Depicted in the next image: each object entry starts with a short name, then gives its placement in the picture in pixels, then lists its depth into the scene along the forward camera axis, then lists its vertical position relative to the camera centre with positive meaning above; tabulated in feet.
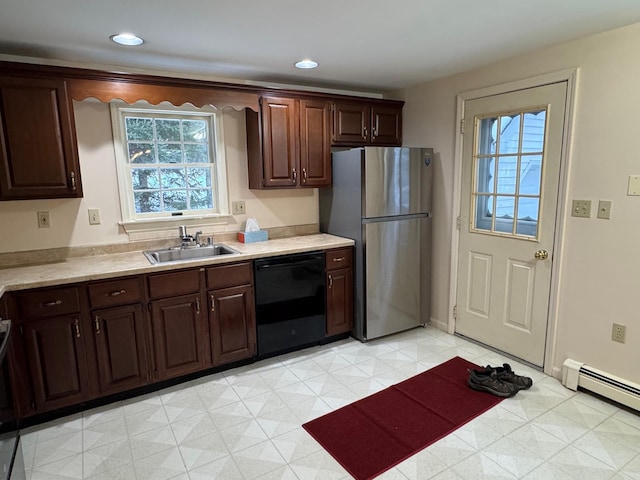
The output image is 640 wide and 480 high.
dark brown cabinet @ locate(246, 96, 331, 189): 10.34 +0.98
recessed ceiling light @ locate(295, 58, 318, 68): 9.27 +2.75
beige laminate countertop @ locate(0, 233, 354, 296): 7.38 -1.75
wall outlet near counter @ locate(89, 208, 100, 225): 9.31 -0.79
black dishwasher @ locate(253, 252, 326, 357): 9.75 -3.10
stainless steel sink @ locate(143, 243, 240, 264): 9.86 -1.80
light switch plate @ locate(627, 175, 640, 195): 7.43 -0.20
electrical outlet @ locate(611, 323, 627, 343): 7.90 -3.15
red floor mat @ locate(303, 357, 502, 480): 6.71 -4.63
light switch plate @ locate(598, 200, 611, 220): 7.87 -0.68
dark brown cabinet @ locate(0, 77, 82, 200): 7.61 +0.86
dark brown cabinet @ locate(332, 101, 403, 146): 11.39 +1.63
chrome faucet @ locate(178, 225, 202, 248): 10.02 -1.45
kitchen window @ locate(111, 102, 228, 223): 9.67 +0.50
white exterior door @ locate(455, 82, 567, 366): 8.89 -0.96
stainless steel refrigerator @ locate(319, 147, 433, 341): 10.47 -1.33
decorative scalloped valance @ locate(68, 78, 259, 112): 8.26 +1.98
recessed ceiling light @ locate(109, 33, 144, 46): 7.36 +2.71
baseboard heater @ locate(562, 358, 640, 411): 7.71 -4.23
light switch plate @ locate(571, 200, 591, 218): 8.20 -0.69
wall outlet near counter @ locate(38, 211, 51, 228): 8.79 -0.81
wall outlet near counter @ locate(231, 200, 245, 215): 11.07 -0.75
